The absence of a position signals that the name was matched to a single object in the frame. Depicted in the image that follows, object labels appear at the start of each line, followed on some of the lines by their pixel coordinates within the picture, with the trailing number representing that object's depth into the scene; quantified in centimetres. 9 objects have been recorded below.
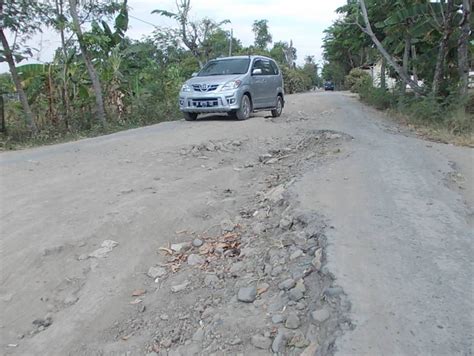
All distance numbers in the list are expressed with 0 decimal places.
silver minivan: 1099
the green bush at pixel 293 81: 4259
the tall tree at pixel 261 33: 6788
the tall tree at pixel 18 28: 1027
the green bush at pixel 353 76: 3953
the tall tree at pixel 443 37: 1193
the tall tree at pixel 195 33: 2043
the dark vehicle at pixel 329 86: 6544
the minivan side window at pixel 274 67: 1340
